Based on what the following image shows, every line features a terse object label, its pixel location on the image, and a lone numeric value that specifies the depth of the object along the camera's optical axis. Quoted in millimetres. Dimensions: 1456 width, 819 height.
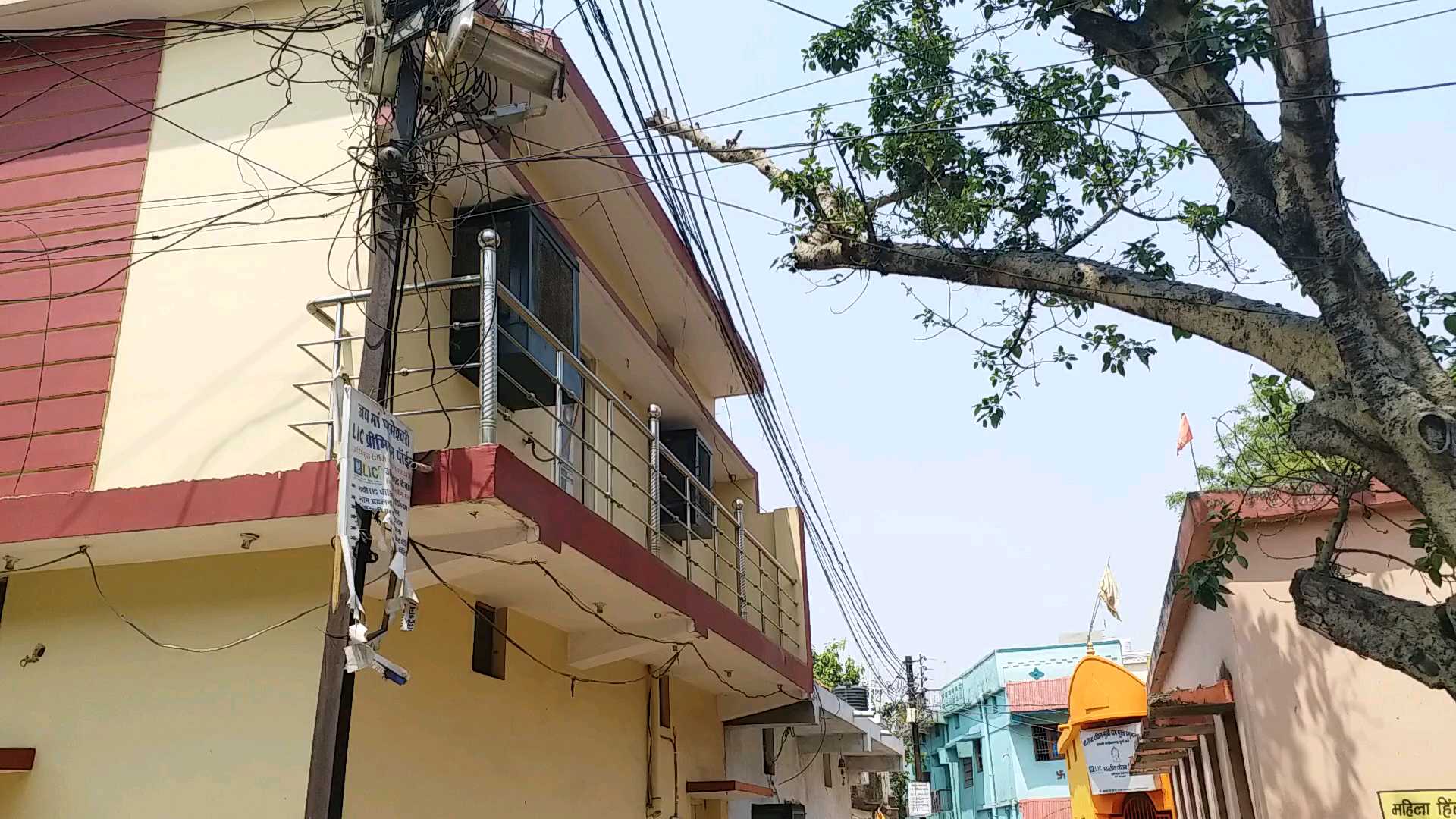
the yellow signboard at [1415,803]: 6984
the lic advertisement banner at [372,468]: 4102
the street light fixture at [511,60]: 5547
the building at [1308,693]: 7129
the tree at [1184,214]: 4641
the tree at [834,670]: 30422
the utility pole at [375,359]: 4156
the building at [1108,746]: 15031
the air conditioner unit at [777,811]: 13203
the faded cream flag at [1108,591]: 22708
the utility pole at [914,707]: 32781
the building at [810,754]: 12430
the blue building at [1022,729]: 33688
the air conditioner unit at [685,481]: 11047
